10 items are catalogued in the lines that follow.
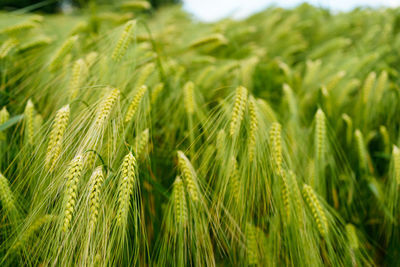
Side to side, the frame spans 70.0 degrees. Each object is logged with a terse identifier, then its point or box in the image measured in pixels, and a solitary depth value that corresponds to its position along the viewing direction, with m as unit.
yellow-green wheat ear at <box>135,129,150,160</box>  0.92
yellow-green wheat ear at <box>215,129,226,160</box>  0.89
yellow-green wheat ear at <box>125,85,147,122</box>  0.89
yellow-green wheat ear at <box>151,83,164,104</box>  1.19
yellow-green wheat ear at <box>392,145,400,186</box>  1.03
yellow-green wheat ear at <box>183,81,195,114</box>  1.11
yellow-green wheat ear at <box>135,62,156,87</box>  1.19
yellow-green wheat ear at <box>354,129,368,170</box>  1.21
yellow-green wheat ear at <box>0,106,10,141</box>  1.02
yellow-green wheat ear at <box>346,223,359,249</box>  0.95
